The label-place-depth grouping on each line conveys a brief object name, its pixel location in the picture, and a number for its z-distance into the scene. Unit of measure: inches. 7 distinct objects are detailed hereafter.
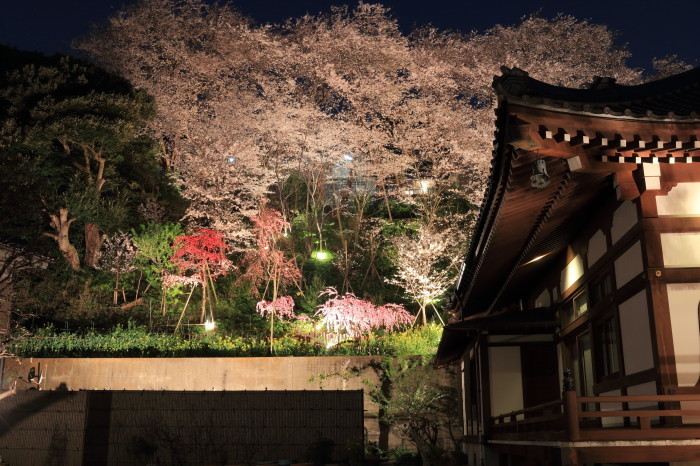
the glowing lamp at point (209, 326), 855.7
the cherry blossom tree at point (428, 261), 880.3
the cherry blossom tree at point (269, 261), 909.8
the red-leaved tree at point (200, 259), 881.5
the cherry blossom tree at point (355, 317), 813.9
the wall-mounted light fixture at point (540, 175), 221.5
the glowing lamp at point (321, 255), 1050.1
